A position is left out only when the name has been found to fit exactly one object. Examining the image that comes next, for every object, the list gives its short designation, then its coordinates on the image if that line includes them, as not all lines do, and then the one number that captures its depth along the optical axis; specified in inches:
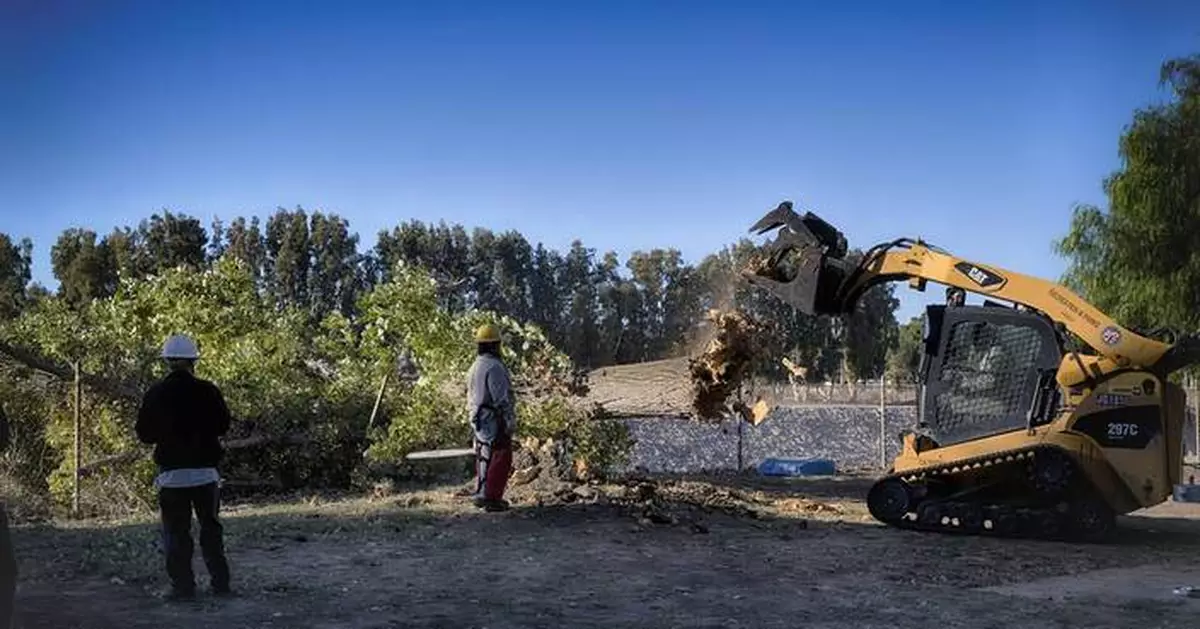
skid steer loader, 395.5
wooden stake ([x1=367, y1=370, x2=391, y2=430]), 582.5
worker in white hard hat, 277.7
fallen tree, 550.3
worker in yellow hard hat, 421.4
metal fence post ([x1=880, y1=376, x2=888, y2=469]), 728.3
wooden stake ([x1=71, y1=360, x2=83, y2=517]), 484.8
